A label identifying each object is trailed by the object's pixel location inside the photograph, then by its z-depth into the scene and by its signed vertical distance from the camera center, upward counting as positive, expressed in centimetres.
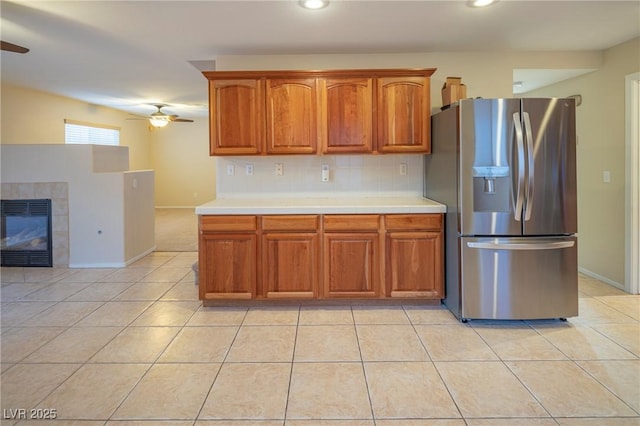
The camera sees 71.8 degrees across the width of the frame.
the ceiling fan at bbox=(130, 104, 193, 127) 762 +136
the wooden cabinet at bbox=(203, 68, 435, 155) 391 +75
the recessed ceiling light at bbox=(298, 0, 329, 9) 295 +130
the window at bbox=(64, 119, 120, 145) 754 +122
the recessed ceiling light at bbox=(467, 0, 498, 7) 298 +130
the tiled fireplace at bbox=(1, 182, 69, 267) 545 +4
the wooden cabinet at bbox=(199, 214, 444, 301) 370 -51
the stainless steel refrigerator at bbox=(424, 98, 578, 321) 324 -9
